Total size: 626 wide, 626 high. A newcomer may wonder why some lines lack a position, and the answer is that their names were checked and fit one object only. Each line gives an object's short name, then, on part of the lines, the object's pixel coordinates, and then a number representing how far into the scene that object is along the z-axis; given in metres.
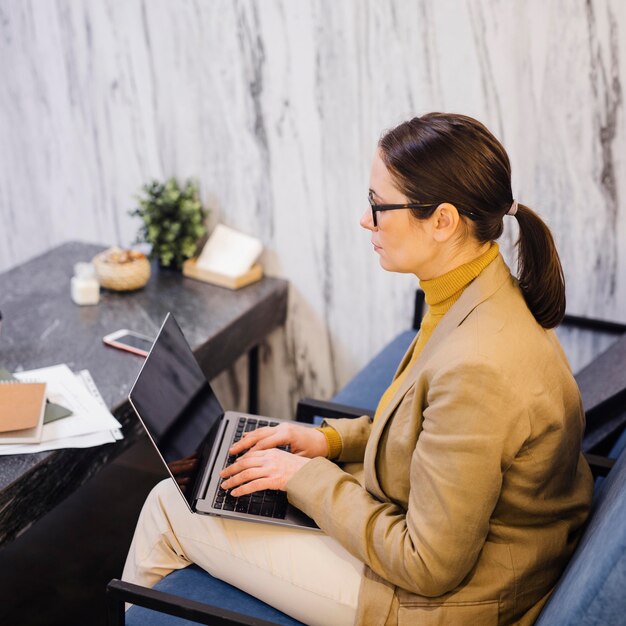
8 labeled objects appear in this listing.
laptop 1.28
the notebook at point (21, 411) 1.44
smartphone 1.86
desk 1.43
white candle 2.09
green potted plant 2.28
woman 1.04
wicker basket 2.14
